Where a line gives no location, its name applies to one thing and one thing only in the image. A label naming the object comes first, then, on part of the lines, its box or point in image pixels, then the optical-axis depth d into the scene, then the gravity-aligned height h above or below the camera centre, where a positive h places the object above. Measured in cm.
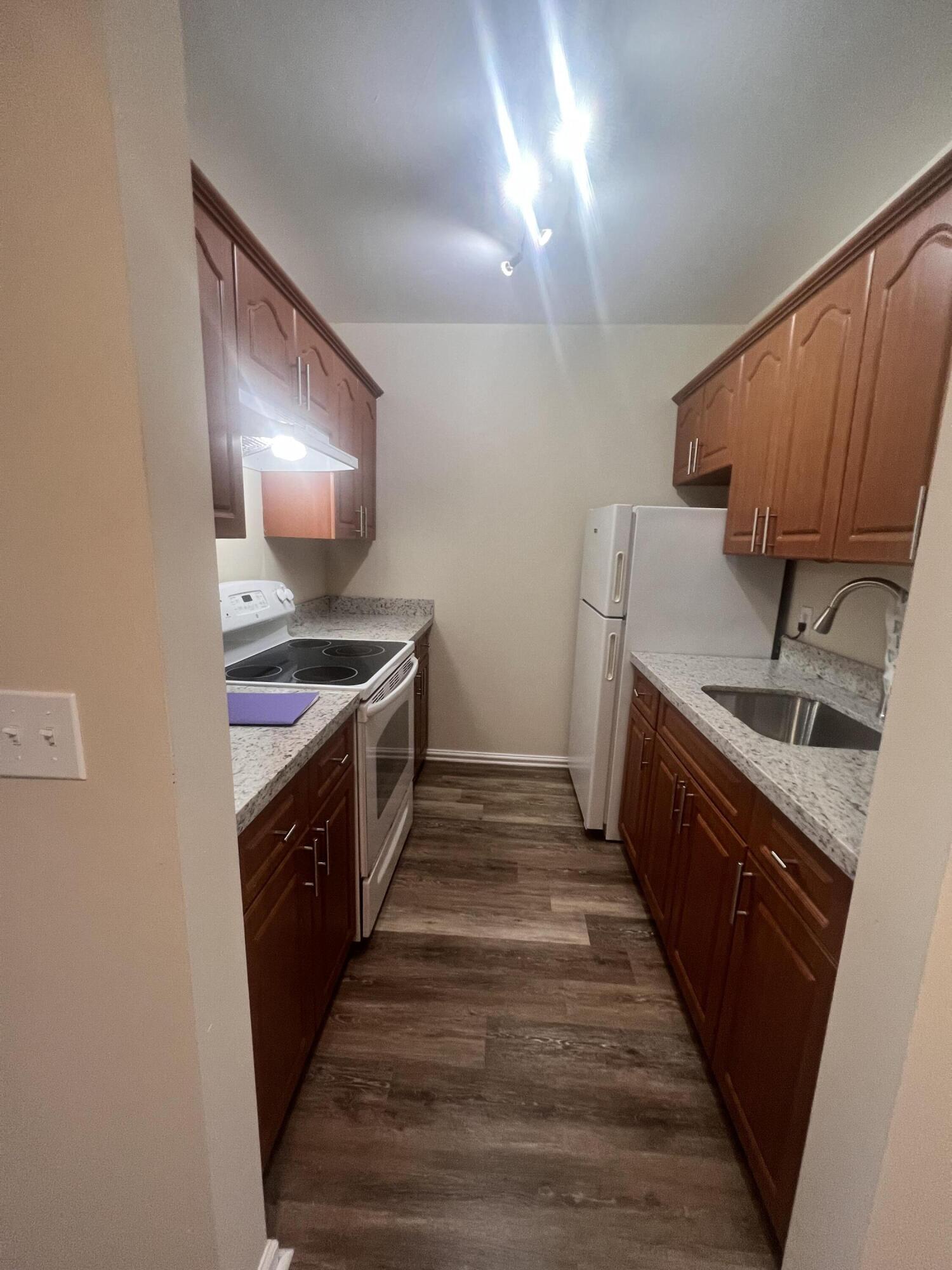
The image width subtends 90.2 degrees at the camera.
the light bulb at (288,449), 170 +33
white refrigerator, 211 -20
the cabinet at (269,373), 119 +56
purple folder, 122 -46
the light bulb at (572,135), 130 +116
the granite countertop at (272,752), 89 -47
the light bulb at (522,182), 146 +116
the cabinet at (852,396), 109 +46
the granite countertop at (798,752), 88 -48
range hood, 146 +34
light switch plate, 57 -25
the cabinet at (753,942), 89 -90
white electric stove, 161 -49
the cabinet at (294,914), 97 -89
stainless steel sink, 162 -57
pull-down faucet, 133 -10
